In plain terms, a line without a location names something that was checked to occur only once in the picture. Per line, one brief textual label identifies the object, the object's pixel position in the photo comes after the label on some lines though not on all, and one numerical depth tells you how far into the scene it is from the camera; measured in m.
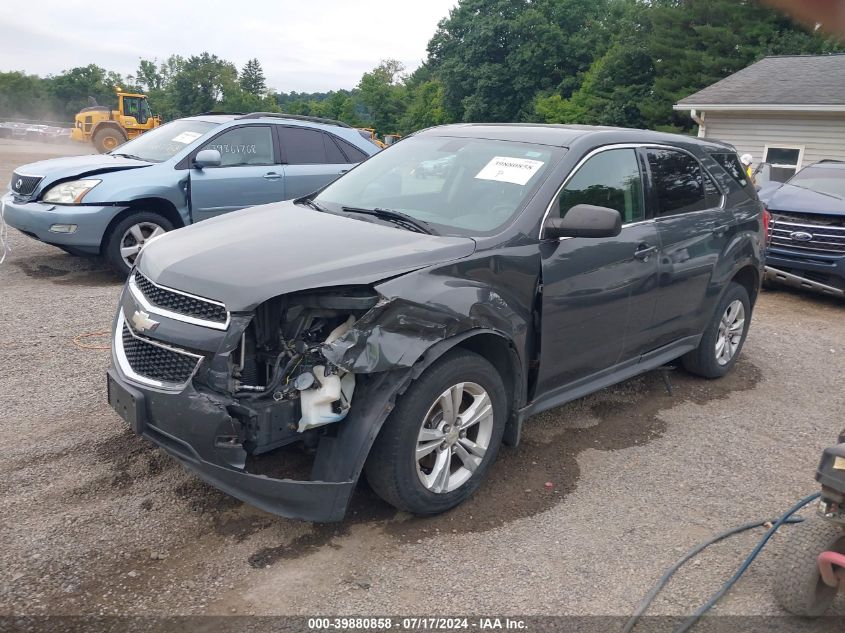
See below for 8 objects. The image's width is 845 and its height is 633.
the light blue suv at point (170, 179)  7.27
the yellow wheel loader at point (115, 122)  31.23
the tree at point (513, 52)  44.88
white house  16.38
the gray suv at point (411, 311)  3.01
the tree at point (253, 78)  72.00
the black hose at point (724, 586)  2.88
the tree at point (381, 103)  59.62
